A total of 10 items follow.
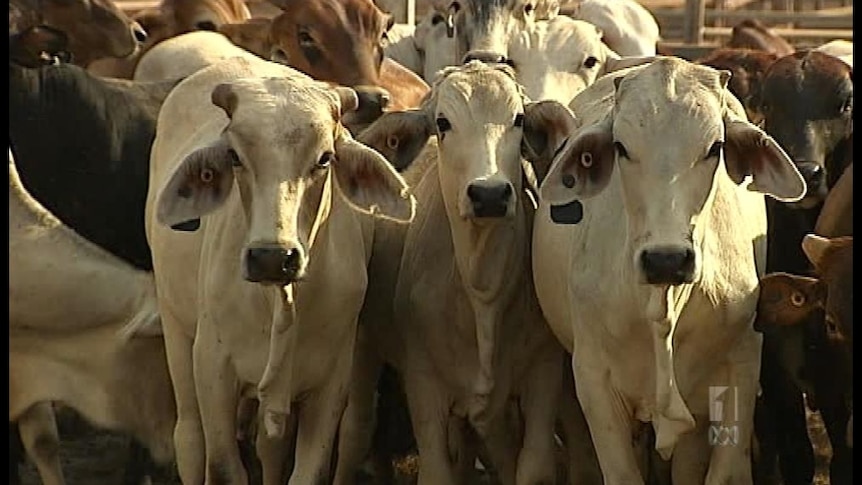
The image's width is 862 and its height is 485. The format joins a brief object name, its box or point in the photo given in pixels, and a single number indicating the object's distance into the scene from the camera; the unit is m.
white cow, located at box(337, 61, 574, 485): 13.89
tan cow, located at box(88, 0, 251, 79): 22.61
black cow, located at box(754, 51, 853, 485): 15.39
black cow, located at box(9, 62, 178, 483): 17.83
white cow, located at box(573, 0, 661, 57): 22.86
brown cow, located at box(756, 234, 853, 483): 13.70
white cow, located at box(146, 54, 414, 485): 12.84
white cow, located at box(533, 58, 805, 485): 12.23
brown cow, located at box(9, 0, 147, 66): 20.80
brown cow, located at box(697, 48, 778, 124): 16.98
